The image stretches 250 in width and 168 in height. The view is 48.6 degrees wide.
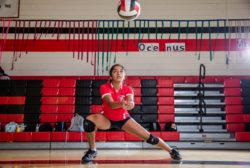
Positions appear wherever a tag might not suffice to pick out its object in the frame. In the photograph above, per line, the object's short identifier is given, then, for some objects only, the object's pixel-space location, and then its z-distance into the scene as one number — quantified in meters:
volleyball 4.88
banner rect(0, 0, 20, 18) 7.79
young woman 3.21
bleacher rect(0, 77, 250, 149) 6.68
